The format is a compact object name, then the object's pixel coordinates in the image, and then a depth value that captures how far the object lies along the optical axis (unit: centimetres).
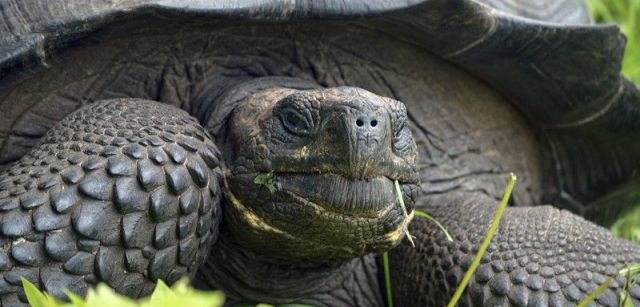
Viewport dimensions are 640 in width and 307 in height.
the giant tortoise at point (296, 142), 507
